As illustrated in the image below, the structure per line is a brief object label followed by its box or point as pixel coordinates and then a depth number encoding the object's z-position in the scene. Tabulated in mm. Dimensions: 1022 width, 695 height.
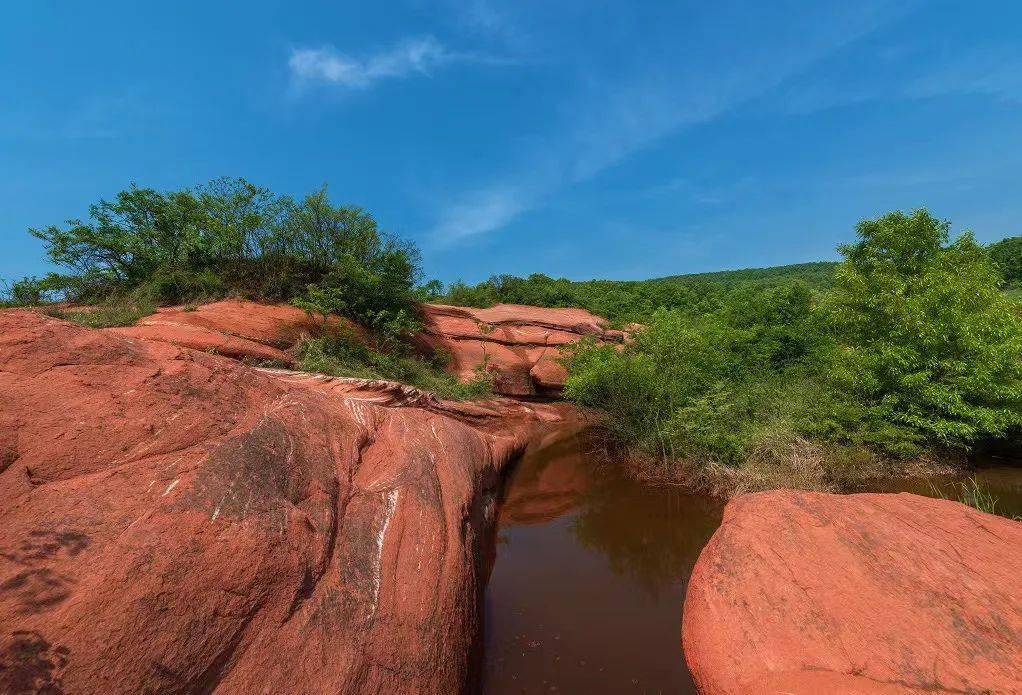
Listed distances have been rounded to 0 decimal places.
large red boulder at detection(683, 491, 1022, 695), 2938
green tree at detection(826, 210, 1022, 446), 9305
